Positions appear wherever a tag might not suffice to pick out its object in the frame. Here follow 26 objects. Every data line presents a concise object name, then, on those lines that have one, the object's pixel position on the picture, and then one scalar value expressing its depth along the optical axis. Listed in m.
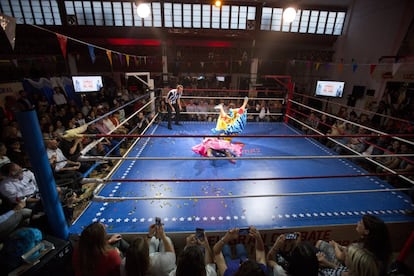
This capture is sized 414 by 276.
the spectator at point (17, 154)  2.87
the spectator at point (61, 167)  2.68
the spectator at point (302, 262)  1.19
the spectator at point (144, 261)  1.23
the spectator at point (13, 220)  1.79
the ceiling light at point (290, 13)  4.71
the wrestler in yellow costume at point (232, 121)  4.03
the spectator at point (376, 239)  1.39
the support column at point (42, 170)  1.38
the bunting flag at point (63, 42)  2.88
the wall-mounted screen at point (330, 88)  8.21
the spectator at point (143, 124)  4.97
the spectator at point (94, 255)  1.32
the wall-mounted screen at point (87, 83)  7.76
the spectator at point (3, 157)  2.56
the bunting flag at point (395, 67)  4.26
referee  5.18
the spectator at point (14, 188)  2.19
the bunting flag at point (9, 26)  1.69
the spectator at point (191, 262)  1.15
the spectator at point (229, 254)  1.50
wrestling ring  2.20
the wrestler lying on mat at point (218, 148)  3.69
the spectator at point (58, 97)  6.71
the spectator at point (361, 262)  1.26
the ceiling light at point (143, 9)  4.42
